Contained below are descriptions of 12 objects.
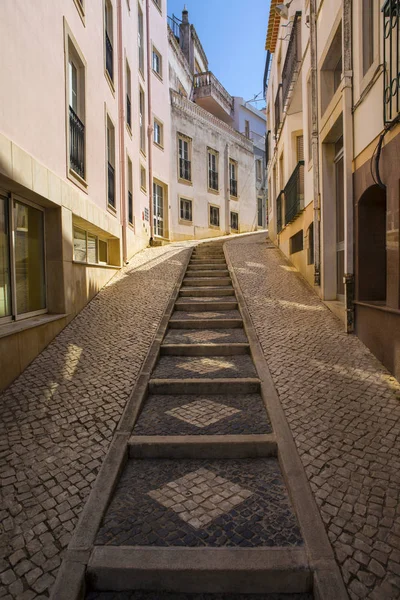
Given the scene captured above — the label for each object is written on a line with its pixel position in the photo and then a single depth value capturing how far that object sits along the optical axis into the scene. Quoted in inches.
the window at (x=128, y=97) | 462.9
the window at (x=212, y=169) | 893.8
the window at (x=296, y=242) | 391.5
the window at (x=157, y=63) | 672.1
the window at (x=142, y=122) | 578.9
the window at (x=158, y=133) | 673.6
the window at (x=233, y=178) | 984.7
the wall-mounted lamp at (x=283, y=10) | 419.2
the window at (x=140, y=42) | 572.7
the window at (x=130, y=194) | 476.6
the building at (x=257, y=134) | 1171.1
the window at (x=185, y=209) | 791.1
